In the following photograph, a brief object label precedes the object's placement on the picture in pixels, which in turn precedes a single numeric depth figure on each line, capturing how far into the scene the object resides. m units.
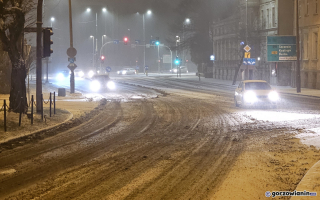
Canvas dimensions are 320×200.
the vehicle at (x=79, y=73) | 82.29
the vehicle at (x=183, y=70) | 105.94
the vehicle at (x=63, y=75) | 80.06
